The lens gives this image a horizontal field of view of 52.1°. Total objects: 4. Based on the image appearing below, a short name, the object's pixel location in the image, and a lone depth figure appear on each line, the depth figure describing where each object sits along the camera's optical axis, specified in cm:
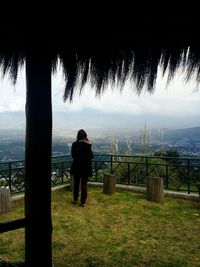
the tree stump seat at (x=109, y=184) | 580
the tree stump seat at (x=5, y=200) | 455
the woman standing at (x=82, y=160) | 492
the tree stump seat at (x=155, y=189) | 529
